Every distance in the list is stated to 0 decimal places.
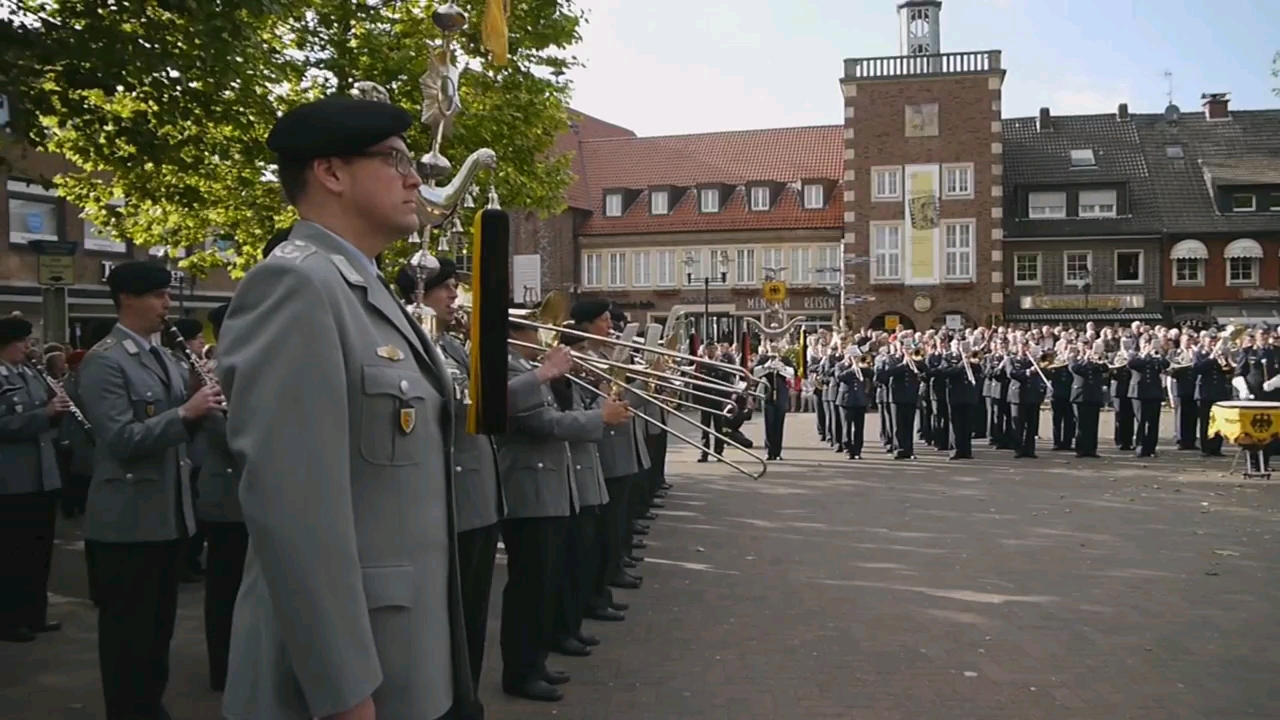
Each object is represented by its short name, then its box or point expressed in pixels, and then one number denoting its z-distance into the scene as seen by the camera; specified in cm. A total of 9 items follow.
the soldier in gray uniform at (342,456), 217
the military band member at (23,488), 768
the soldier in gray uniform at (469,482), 536
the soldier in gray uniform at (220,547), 635
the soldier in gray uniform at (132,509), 513
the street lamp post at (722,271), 5559
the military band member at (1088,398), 1986
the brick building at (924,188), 5009
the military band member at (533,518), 618
